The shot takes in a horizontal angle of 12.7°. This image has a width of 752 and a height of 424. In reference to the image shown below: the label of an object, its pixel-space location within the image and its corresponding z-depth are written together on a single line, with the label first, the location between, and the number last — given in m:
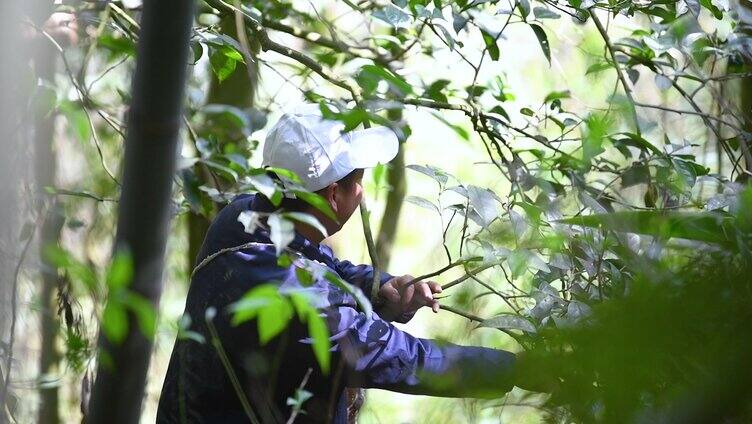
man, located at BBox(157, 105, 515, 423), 6.37
